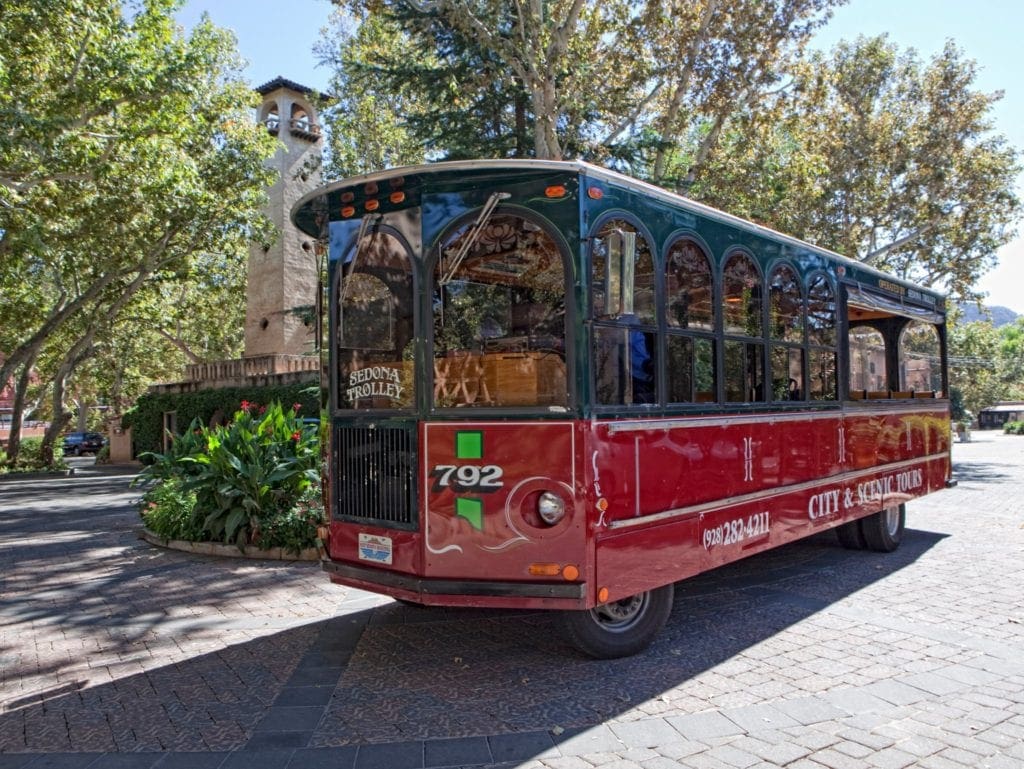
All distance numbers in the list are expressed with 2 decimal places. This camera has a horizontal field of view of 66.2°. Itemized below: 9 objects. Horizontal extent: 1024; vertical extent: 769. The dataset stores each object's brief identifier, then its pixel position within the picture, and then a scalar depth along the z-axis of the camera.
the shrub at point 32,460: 26.23
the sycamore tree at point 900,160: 21.77
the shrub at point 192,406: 24.27
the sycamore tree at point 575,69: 13.27
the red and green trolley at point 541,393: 4.57
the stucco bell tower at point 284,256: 29.38
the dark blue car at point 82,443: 45.59
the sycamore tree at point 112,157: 14.40
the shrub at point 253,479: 8.53
